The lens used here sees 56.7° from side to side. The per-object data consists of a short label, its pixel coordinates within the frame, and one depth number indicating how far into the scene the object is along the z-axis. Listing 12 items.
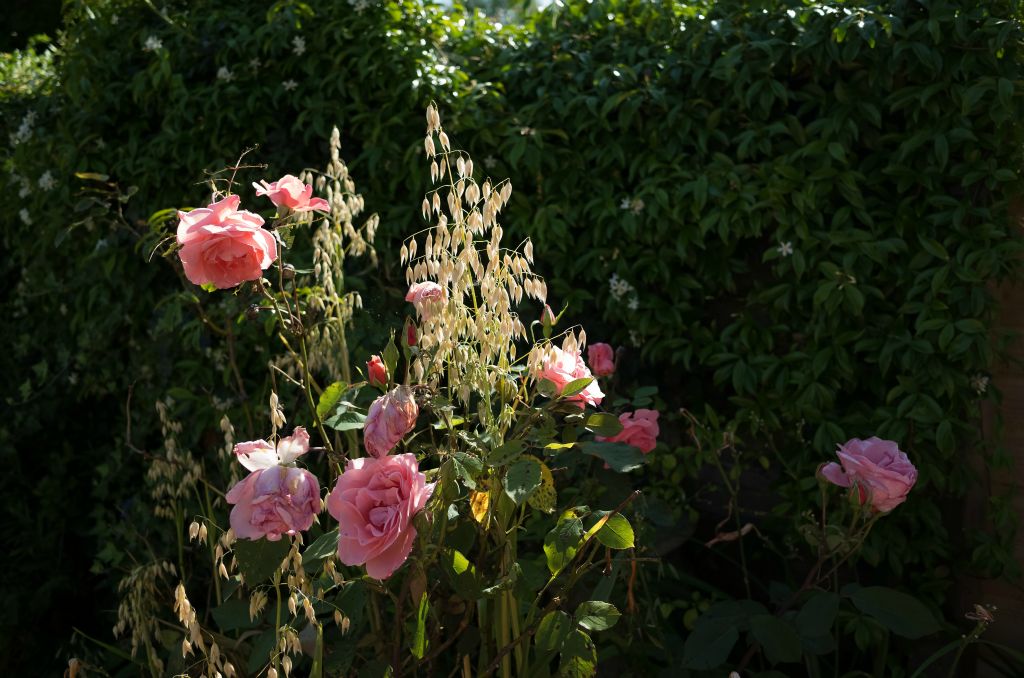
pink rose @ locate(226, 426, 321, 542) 1.27
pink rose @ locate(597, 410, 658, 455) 1.75
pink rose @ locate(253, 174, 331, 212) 1.54
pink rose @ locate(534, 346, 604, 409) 1.42
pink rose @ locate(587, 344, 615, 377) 1.88
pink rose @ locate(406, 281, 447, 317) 1.36
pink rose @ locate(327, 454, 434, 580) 1.25
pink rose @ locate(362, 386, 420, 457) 1.26
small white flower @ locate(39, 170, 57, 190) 3.11
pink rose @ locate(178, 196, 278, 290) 1.37
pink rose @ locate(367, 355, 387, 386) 1.52
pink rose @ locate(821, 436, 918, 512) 1.69
